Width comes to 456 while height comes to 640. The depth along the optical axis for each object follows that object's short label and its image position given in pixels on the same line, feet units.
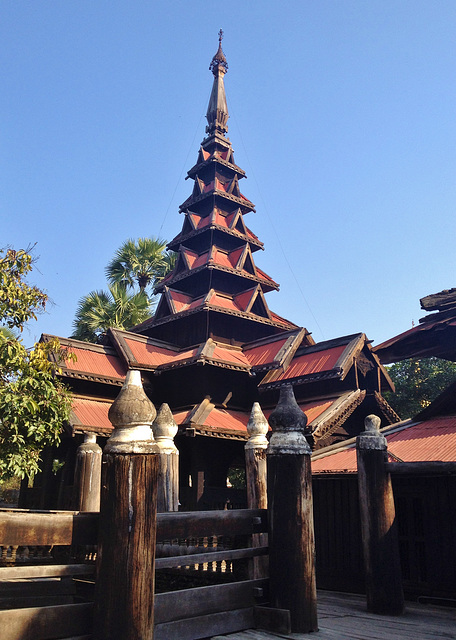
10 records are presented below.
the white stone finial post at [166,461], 29.55
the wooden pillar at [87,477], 38.60
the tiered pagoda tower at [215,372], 50.24
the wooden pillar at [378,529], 20.03
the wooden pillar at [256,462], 24.11
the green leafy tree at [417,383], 85.92
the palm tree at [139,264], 94.53
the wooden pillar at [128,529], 11.66
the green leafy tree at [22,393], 30.12
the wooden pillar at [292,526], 15.67
